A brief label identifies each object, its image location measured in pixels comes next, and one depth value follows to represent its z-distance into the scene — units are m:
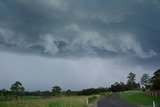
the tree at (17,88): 59.62
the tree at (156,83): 36.20
